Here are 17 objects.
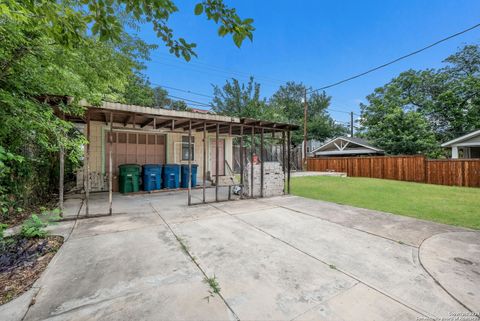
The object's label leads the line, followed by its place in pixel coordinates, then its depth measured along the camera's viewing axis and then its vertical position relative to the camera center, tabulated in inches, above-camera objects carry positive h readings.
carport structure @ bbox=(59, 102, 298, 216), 190.5 +52.8
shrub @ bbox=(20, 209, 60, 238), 129.1 -39.0
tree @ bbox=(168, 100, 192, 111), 909.4 +262.7
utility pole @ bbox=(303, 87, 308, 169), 722.8 +25.3
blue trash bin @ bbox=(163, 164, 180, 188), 326.0 -15.8
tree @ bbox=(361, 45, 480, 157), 610.4 +208.9
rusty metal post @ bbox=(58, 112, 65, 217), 165.1 -4.2
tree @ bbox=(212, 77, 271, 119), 673.0 +214.4
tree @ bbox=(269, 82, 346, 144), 925.8 +261.9
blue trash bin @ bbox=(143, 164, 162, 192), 307.0 -16.2
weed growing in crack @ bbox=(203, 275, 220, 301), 80.7 -48.3
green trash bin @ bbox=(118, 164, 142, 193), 294.4 -15.6
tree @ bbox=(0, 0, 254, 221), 59.4 +44.0
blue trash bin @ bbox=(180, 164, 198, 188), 344.5 -14.1
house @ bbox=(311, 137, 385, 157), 707.4 +60.5
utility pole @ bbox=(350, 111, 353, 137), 1160.5 +225.7
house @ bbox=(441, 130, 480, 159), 503.2 +49.2
